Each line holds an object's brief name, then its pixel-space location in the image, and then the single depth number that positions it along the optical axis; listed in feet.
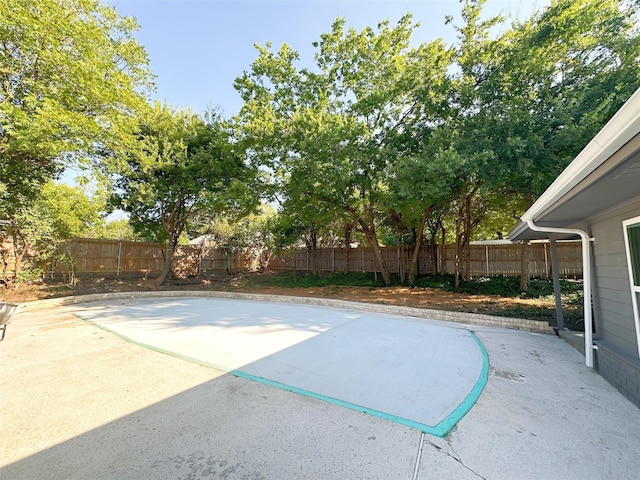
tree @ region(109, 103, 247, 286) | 31.27
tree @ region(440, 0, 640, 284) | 19.44
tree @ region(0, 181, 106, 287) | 24.66
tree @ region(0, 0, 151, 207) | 19.57
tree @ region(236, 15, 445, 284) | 26.58
